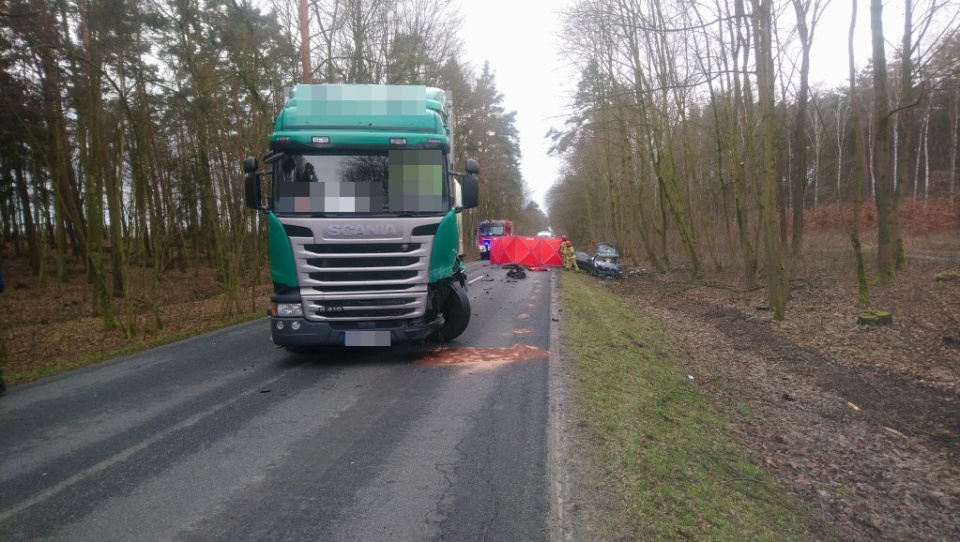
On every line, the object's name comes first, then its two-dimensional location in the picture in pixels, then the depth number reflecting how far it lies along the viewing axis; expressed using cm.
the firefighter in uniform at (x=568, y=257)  2927
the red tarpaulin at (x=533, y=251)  3000
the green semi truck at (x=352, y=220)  762
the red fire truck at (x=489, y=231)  4128
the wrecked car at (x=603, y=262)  2777
